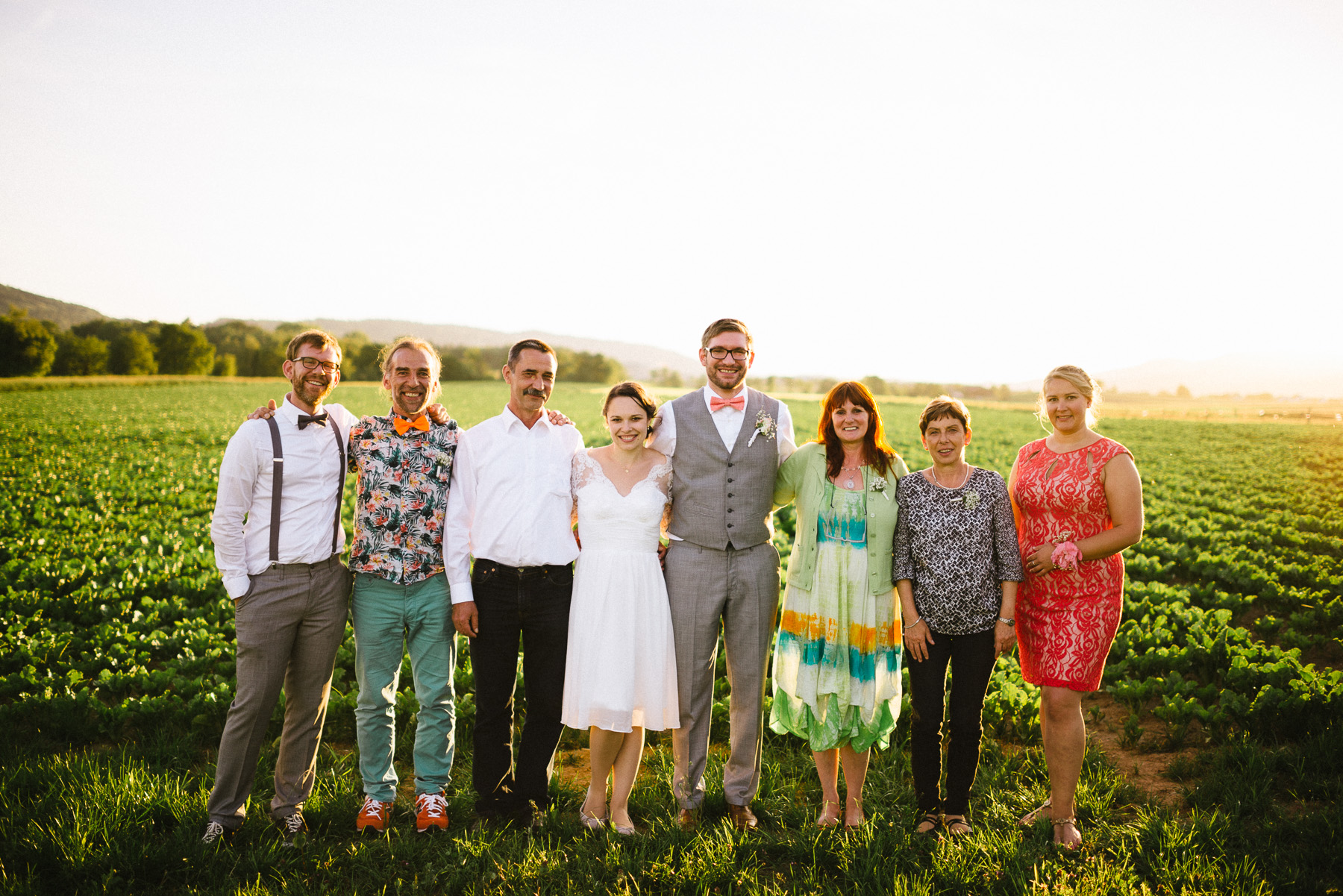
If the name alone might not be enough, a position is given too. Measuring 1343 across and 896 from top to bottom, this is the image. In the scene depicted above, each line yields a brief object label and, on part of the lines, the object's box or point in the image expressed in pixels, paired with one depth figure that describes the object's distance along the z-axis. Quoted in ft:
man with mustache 13.70
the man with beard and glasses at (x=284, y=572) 12.66
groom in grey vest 14.17
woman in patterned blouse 13.47
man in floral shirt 13.47
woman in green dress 13.84
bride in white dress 13.42
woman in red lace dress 13.21
